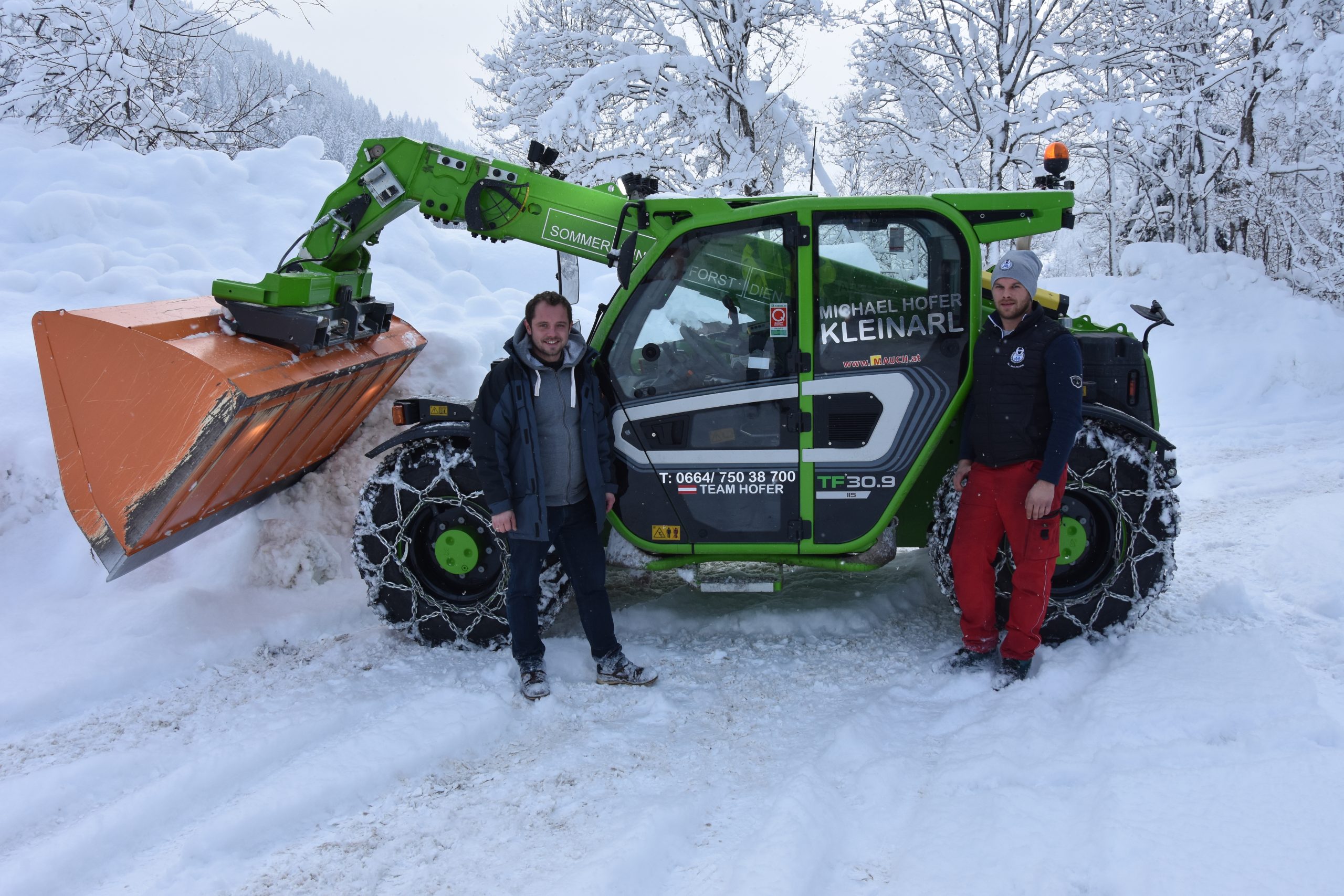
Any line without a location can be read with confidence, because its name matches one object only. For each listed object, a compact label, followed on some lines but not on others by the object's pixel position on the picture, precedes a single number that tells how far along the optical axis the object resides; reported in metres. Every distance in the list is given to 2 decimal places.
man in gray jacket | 3.78
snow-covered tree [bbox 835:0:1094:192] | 14.33
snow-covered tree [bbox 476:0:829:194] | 13.42
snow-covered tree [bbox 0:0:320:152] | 9.34
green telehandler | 3.75
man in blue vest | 3.64
